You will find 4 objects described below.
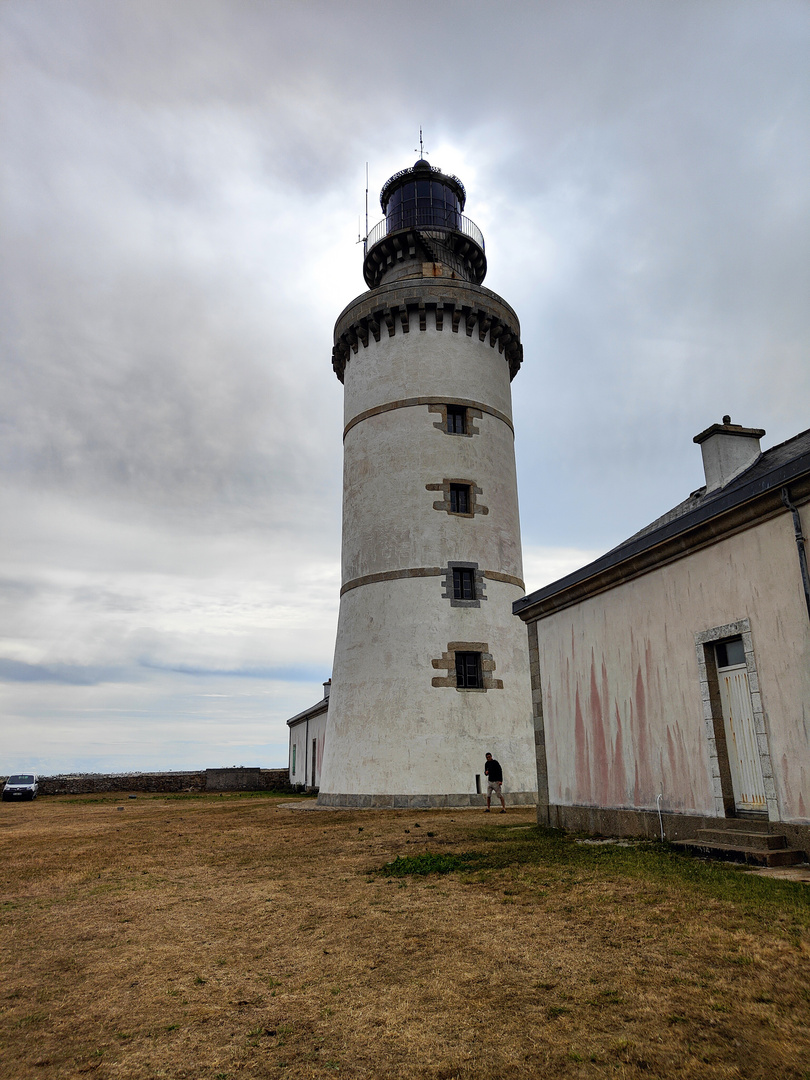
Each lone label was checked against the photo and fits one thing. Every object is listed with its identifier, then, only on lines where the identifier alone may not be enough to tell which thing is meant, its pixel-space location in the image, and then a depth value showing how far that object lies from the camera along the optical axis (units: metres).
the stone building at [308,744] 30.52
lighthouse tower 18.27
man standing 15.79
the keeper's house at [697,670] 7.57
